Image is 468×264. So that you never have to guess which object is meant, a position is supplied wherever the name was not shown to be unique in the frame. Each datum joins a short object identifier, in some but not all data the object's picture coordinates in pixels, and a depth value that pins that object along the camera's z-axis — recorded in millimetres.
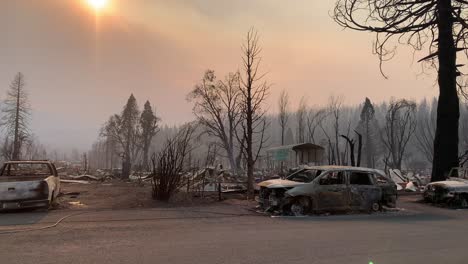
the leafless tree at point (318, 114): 64075
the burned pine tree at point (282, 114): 64250
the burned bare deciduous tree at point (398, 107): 54219
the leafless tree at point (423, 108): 107962
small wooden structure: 27484
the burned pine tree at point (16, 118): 61106
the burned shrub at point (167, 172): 17031
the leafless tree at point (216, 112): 60969
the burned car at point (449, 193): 17312
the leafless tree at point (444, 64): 21484
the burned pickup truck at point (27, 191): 13148
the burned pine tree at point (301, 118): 66912
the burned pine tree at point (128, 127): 89125
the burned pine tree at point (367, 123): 77019
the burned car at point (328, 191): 14102
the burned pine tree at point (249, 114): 19373
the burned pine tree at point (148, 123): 88812
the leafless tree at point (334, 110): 62344
